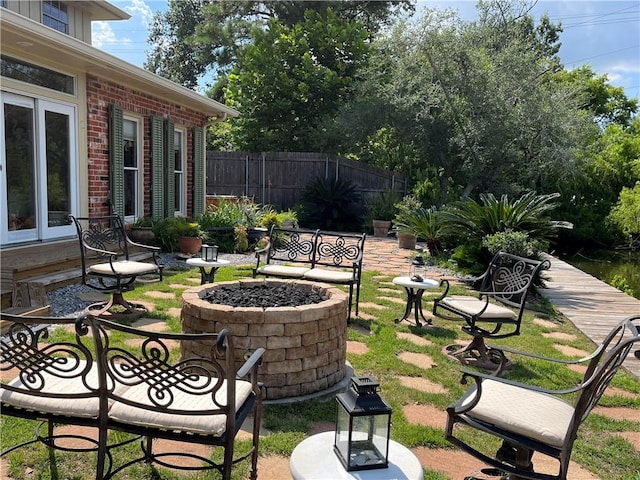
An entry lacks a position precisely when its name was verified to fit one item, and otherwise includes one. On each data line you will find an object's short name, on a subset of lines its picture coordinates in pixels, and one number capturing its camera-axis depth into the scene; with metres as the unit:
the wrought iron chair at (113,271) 4.72
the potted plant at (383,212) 13.24
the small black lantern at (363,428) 1.79
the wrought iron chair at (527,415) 1.92
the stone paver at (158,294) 5.61
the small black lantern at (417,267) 4.99
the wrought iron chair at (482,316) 4.08
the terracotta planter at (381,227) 13.16
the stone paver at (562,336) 4.93
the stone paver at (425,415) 2.96
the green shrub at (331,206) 14.41
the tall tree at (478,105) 12.44
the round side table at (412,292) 4.81
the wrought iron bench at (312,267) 4.94
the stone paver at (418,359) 3.91
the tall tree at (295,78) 16.72
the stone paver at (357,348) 4.12
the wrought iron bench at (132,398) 1.93
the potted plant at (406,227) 10.46
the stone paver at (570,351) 4.41
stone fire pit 3.05
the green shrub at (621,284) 9.38
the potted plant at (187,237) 8.19
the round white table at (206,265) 5.41
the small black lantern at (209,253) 5.49
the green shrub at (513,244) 6.30
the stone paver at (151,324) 4.41
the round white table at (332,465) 1.74
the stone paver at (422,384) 3.44
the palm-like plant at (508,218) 6.96
